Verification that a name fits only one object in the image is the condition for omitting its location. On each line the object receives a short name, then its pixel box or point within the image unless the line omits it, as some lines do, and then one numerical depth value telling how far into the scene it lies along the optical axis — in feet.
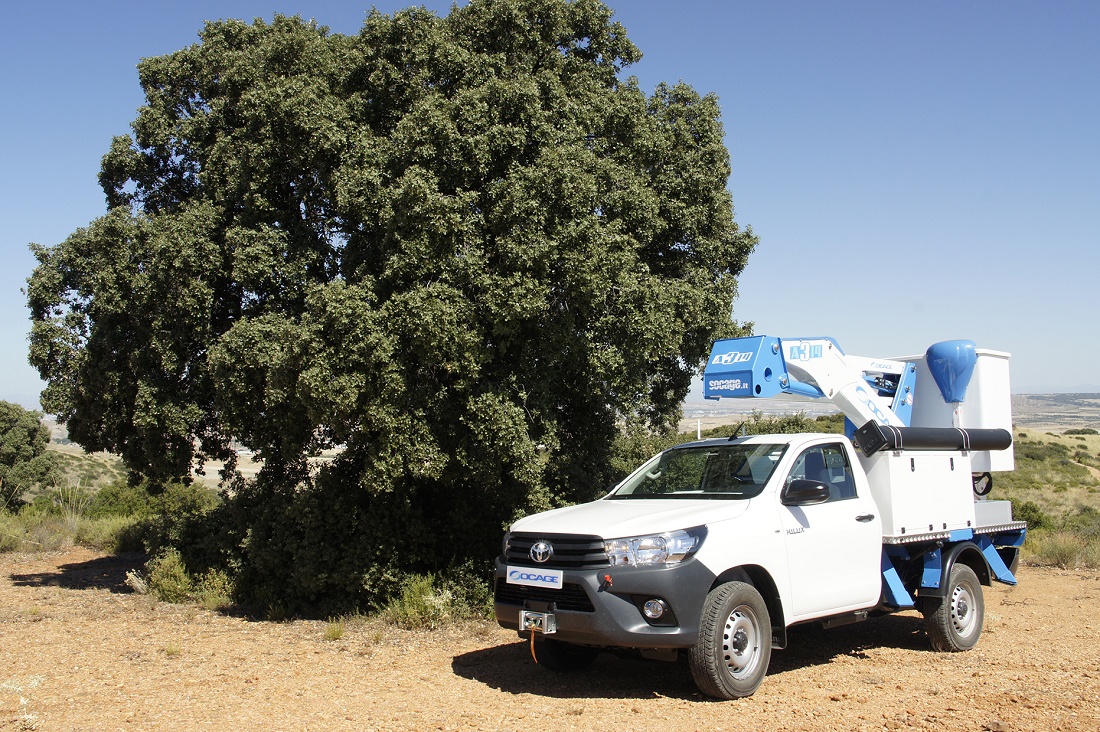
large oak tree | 32.12
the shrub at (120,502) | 78.48
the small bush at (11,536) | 61.72
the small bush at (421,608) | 33.63
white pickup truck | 20.44
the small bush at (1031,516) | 59.82
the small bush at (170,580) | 42.09
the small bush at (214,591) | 40.57
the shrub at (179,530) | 45.33
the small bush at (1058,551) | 46.91
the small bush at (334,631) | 31.68
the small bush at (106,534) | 63.26
